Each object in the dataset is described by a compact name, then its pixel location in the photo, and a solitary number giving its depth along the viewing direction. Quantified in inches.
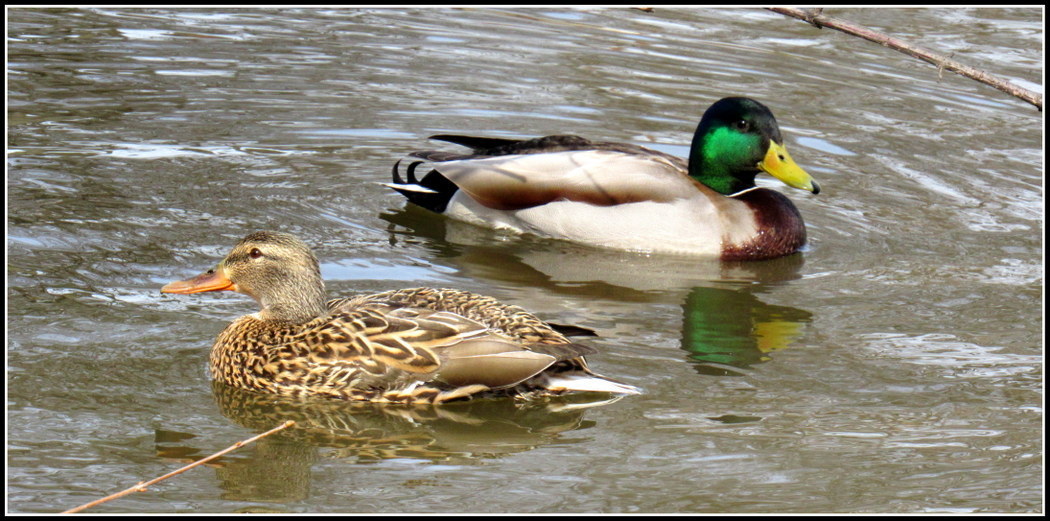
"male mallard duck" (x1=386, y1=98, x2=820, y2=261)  755.4
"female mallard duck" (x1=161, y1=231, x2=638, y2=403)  518.6
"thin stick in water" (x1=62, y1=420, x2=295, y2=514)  418.3
